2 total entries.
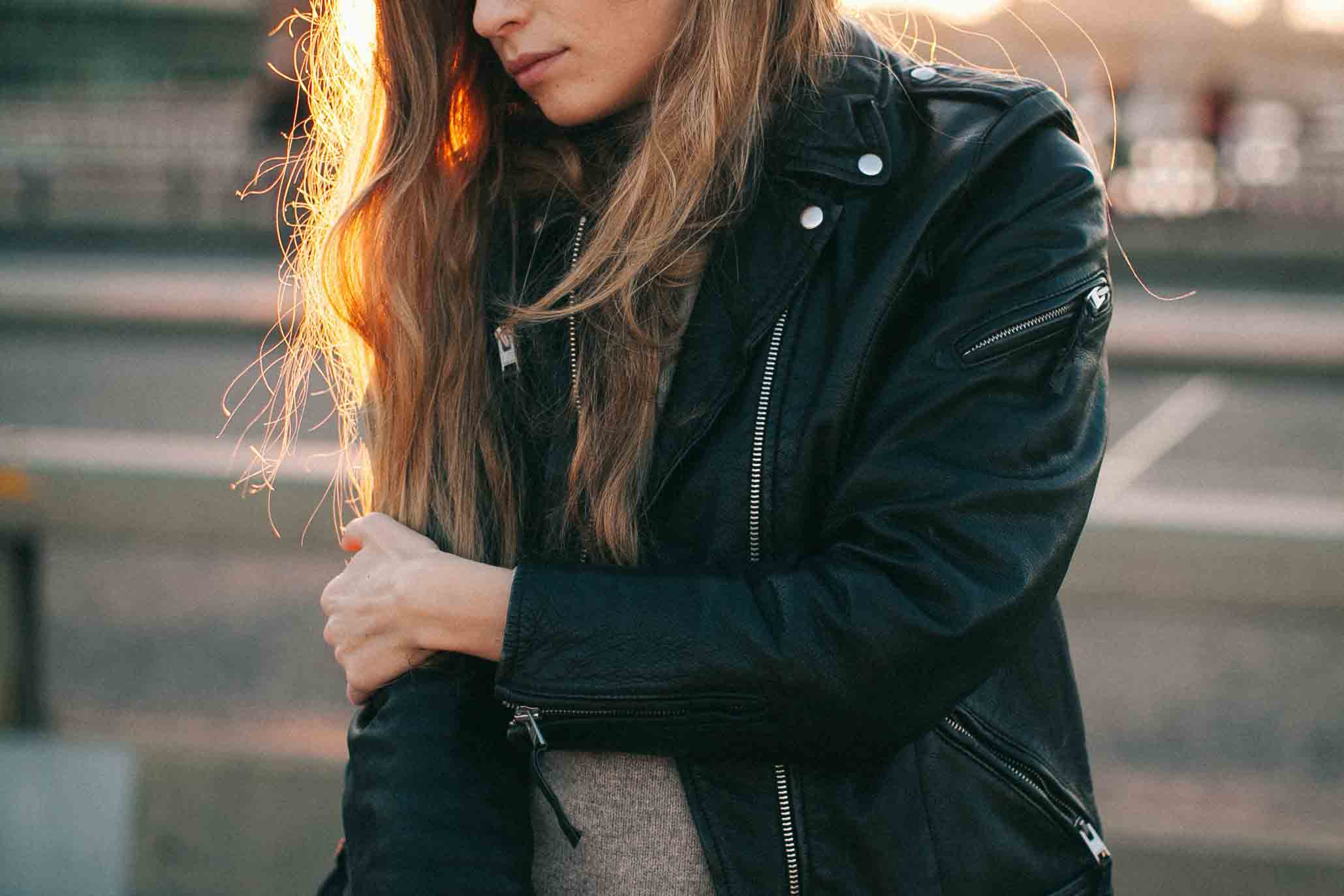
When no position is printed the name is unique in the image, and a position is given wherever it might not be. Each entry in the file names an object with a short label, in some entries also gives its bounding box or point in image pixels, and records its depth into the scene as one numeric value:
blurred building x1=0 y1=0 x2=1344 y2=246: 20.56
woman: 2.31
